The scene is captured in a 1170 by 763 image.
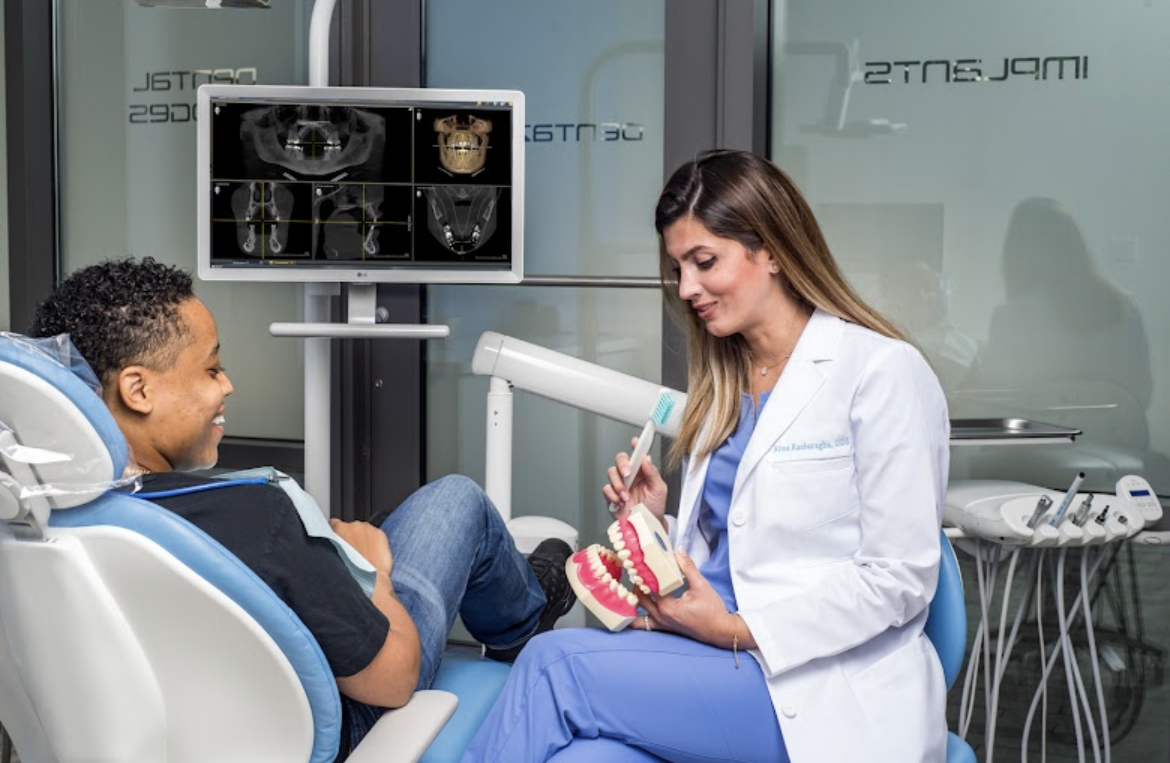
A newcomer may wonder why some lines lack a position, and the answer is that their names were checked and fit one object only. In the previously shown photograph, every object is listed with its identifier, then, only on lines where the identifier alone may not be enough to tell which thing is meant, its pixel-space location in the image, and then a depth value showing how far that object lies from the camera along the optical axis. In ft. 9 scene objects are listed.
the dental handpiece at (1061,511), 6.93
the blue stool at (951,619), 5.01
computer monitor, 7.94
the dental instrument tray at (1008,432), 7.55
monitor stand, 8.29
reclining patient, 4.09
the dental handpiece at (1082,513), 6.98
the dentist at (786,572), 4.59
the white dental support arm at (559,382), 7.27
